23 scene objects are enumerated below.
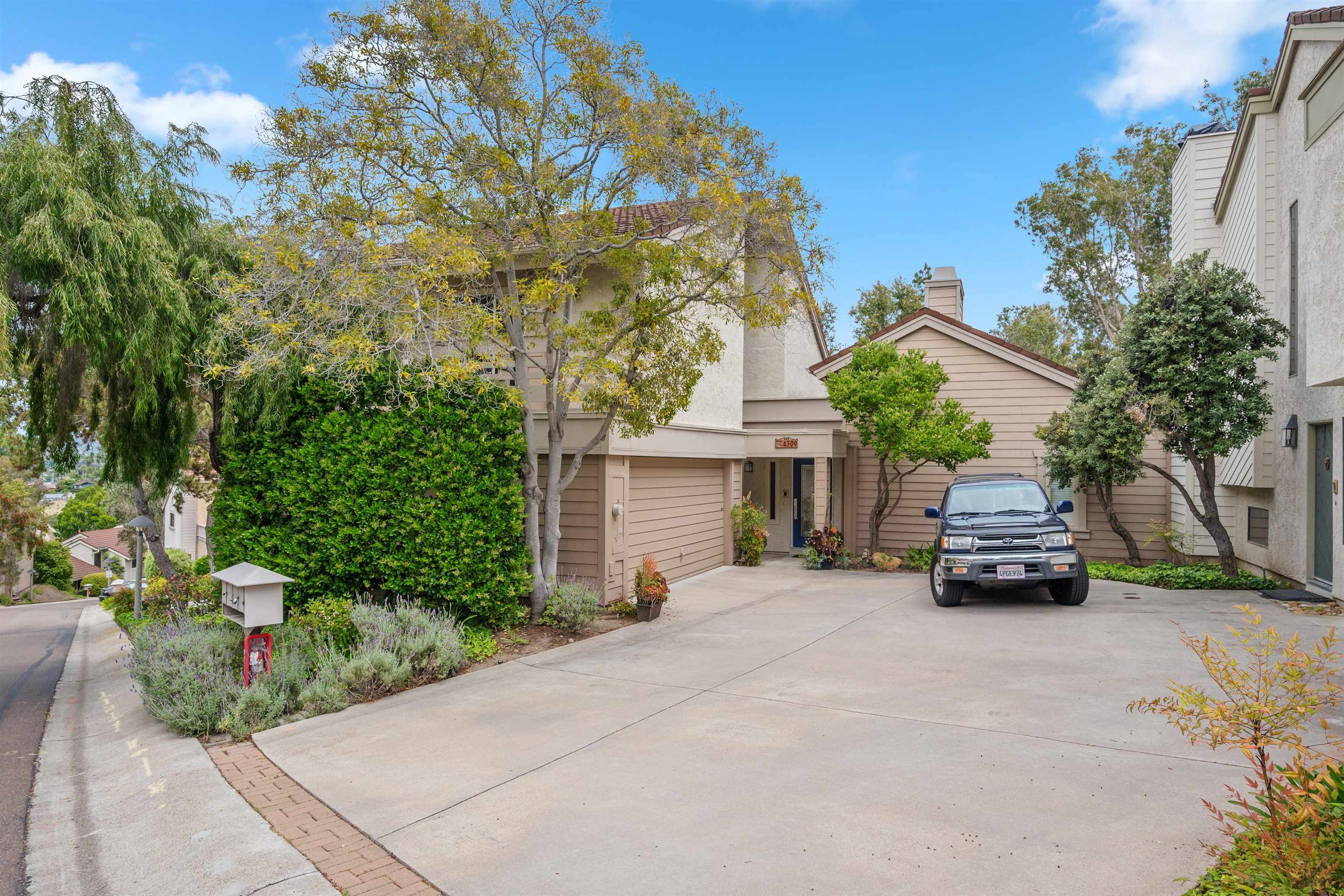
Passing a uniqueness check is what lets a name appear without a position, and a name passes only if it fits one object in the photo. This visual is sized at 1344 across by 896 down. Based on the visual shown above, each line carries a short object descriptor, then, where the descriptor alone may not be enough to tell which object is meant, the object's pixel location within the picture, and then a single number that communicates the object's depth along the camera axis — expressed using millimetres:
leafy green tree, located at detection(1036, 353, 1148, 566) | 12781
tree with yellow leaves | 8711
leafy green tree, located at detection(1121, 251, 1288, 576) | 11602
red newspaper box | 7359
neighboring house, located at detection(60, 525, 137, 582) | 50594
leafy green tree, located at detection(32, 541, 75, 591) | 42938
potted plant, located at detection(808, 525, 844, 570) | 16109
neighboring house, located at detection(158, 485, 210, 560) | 26391
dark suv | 10516
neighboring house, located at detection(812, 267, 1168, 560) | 16281
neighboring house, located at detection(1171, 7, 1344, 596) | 8664
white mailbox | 7199
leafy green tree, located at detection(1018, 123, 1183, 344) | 24953
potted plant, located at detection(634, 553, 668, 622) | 10844
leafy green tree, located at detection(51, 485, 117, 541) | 65688
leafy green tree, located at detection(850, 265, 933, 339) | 33125
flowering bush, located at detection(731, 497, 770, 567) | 16484
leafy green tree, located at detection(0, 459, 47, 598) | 26547
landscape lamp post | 13875
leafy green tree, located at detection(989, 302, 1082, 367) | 36750
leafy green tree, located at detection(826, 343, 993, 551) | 14875
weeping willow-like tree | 7336
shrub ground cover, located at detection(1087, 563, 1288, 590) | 12414
